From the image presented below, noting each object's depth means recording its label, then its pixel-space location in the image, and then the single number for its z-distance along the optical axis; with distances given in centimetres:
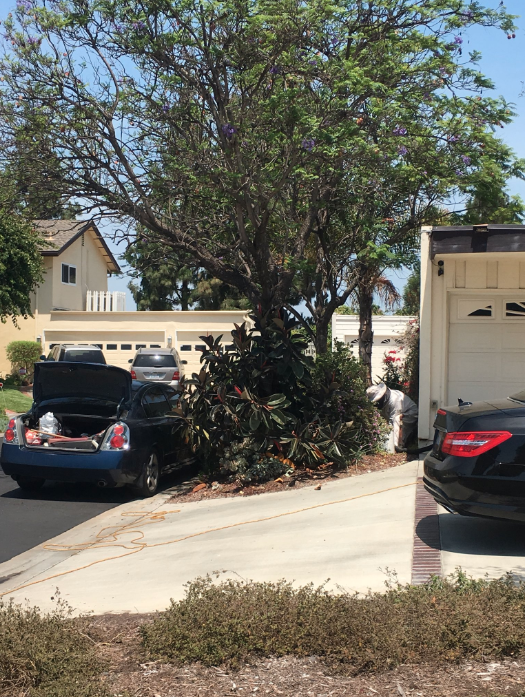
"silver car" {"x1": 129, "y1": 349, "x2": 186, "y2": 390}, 2320
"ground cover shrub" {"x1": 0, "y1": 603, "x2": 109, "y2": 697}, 388
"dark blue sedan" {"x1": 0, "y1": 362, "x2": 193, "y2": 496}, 894
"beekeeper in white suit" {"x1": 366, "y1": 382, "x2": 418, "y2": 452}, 1084
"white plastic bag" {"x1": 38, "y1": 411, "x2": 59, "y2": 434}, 952
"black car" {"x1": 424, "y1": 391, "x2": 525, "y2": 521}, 598
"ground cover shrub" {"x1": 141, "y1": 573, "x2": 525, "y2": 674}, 420
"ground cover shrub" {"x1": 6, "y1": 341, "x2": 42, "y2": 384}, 2750
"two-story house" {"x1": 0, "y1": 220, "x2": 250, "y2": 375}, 2892
